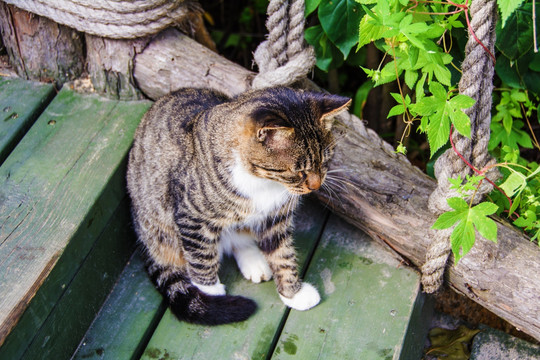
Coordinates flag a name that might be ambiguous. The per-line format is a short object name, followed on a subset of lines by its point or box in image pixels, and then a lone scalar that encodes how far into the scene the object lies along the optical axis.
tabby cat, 1.91
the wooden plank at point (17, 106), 2.33
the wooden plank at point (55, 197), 1.85
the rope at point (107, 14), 2.25
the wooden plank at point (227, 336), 2.05
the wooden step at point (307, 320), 2.06
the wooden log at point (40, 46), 2.38
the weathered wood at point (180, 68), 2.44
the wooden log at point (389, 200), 2.00
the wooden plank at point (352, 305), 2.05
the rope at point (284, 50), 2.09
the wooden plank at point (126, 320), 2.06
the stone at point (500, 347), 2.30
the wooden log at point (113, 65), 2.43
